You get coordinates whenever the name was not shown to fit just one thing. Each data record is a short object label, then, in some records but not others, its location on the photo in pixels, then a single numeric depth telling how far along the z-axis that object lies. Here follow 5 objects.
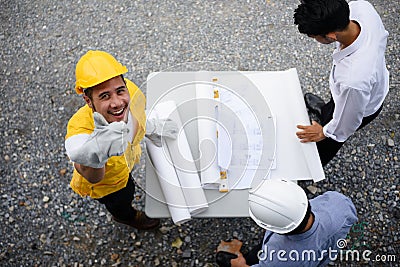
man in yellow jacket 1.64
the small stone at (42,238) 2.57
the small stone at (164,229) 2.58
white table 1.93
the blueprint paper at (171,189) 1.91
